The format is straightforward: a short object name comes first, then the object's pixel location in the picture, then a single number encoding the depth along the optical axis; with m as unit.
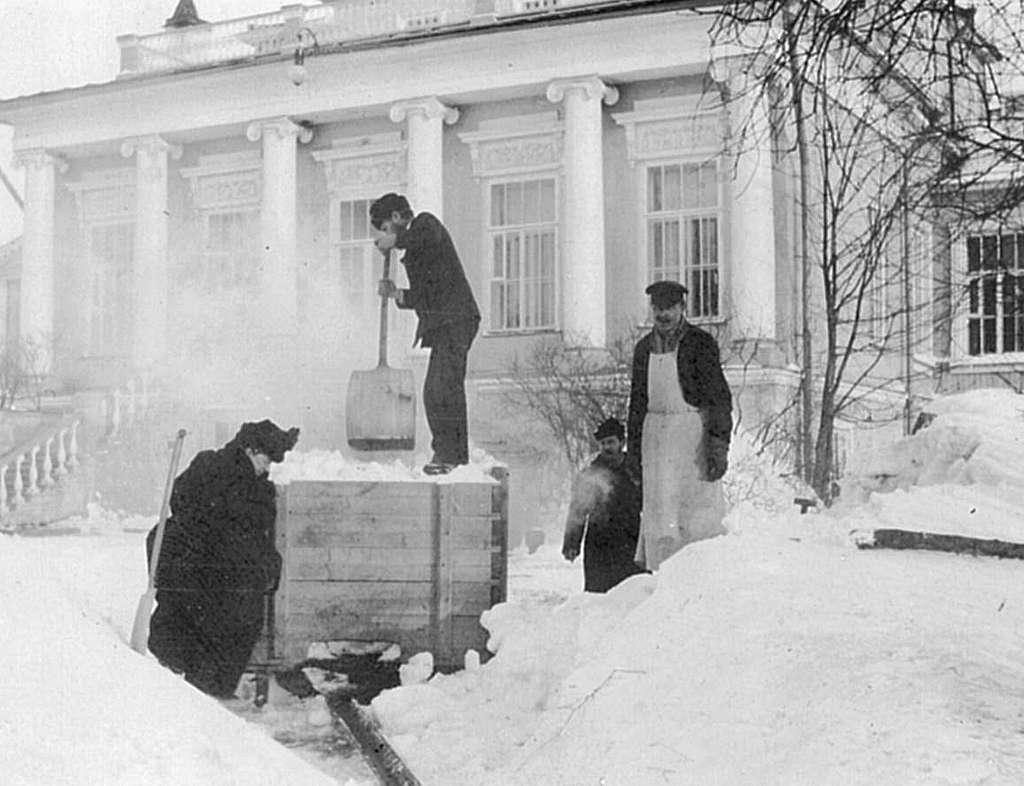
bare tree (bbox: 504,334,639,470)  13.88
